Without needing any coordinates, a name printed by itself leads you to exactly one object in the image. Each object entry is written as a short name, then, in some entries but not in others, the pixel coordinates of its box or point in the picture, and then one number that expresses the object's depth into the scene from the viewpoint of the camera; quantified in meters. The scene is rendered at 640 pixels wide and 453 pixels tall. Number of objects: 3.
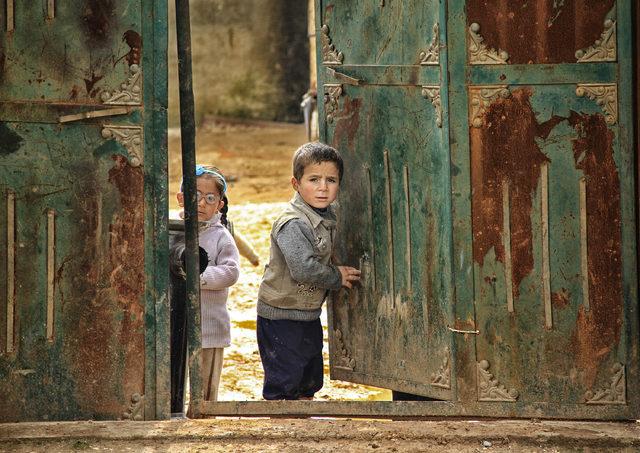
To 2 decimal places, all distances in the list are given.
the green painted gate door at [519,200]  9.97
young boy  10.73
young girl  11.45
